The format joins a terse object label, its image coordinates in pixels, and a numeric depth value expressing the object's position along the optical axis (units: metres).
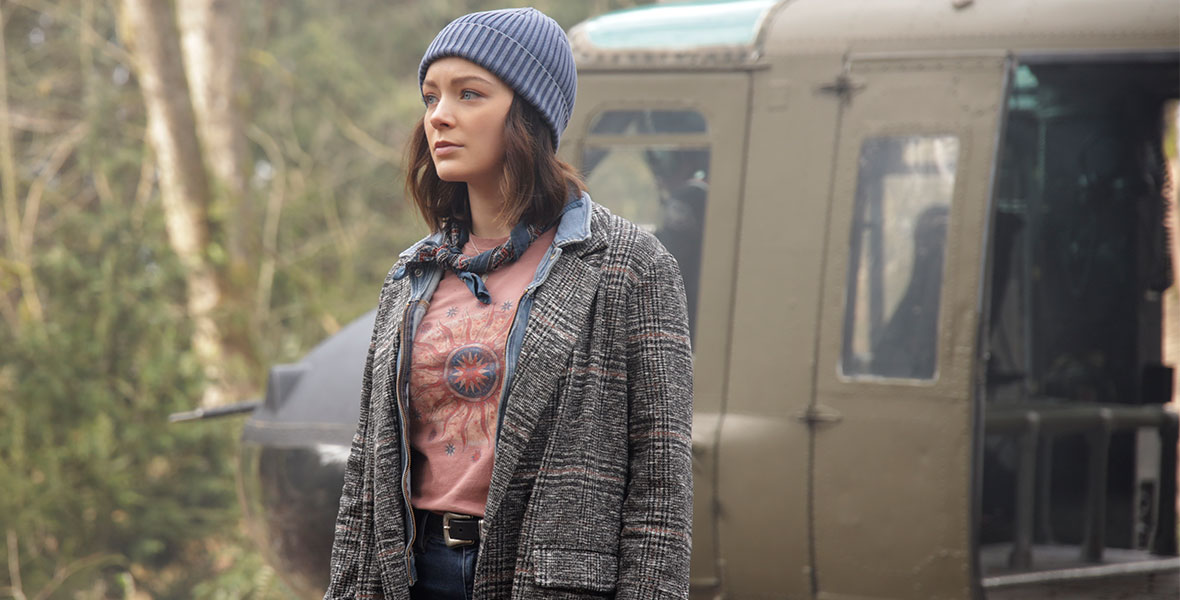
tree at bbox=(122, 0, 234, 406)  17.86
